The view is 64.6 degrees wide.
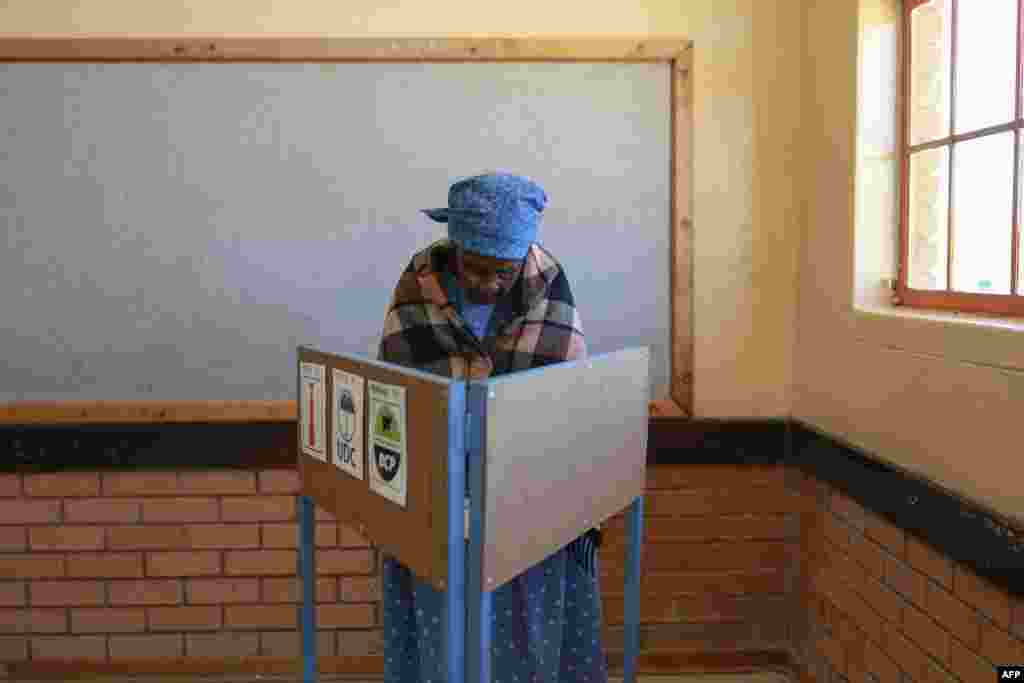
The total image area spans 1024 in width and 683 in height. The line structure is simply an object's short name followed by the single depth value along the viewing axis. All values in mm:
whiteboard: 2477
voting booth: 1179
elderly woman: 1694
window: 1787
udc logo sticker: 1395
